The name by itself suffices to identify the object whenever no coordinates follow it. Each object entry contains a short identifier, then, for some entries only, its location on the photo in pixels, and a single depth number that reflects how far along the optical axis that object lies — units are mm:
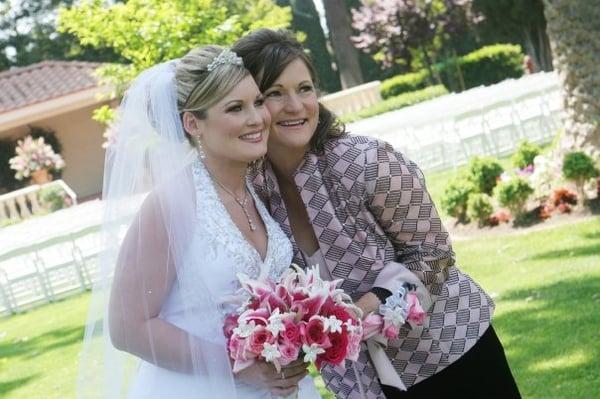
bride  2791
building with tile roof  27062
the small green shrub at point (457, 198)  9648
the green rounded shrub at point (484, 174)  9984
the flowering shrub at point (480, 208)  9367
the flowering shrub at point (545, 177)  9328
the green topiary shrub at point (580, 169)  8828
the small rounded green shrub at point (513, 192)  9047
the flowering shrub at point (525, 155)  10492
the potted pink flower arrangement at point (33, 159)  24812
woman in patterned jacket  3029
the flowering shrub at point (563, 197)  9023
